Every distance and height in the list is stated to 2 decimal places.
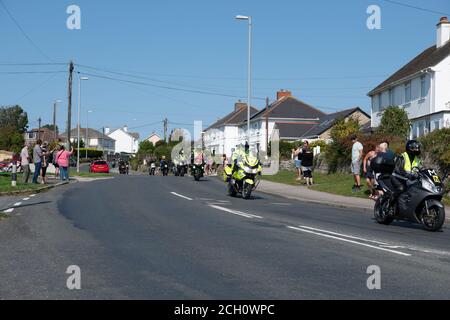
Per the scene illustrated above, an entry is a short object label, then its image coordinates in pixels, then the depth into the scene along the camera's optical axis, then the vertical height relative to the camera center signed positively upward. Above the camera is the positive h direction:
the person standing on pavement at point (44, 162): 26.72 -0.21
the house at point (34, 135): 139.65 +5.17
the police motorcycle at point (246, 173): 20.09 -0.44
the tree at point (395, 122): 37.78 +2.38
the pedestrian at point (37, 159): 25.69 -0.08
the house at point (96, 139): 162.12 +4.84
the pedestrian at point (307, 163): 25.69 -0.14
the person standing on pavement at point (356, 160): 21.16 +0.02
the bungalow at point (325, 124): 67.16 +4.00
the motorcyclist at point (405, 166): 12.55 -0.09
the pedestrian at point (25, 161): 25.26 -0.16
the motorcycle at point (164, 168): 48.72 -0.73
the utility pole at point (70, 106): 48.06 +3.93
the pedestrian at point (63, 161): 29.78 -0.17
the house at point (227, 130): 92.11 +4.43
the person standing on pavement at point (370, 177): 18.74 -0.48
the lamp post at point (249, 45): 36.62 +6.63
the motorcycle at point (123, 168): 60.92 -1.00
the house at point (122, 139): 177.88 +5.25
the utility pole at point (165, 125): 95.36 +5.14
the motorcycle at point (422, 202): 11.88 -0.78
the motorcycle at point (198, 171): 34.12 -0.65
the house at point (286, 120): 76.75 +4.96
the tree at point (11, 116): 137.12 +8.81
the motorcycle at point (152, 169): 52.97 -0.88
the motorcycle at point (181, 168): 44.53 -0.65
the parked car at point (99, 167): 58.69 -0.85
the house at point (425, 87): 39.53 +5.06
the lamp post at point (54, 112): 84.62 +6.03
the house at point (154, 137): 179.25 +6.09
